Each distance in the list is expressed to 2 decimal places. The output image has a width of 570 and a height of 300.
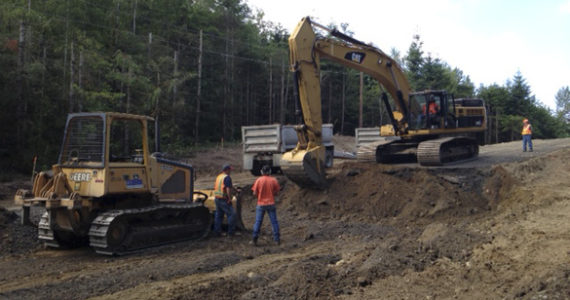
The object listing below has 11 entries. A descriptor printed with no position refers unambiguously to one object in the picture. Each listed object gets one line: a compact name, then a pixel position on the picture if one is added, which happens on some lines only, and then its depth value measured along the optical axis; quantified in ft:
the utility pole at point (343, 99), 163.99
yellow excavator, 39.04
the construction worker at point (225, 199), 31.94
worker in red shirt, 30.48
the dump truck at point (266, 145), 58.49
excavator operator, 48.73
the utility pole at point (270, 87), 141.49
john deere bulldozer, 26.45
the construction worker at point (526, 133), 60.02
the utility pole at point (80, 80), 69.15
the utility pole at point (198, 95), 111.11
